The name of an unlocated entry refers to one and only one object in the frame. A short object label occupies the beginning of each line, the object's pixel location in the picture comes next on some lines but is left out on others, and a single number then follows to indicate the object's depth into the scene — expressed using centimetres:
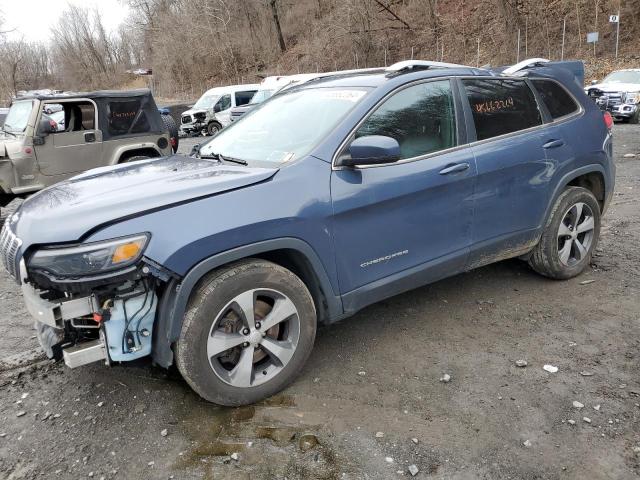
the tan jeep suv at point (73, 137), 788
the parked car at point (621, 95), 1505
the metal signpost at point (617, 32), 2172
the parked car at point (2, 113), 1677
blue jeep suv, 251
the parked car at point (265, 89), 1862
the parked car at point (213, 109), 2142
